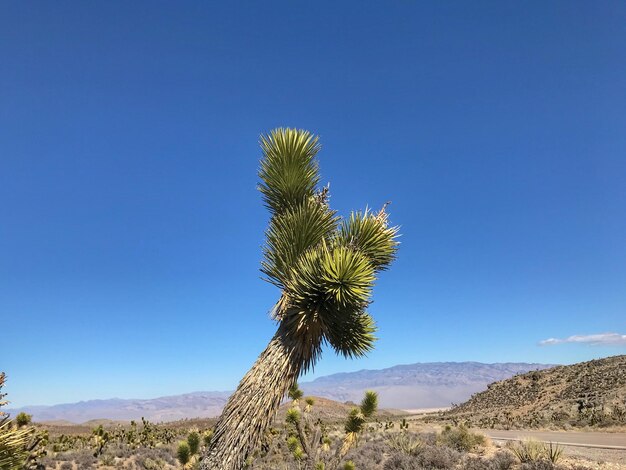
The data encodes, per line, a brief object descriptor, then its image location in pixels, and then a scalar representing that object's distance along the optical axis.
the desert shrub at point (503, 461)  11.51
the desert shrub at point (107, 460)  16.59
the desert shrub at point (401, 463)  12.72
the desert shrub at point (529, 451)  11.20
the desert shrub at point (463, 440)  14.93
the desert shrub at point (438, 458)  12.70
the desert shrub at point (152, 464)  16.10
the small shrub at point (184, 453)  8.67
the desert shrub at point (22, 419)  7.74
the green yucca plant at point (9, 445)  2.69
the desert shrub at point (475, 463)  11.75
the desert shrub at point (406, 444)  14.77
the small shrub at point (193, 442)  9.20
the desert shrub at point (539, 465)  10.34
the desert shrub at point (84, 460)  15.91
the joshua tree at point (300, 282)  5.01
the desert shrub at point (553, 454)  10.77
